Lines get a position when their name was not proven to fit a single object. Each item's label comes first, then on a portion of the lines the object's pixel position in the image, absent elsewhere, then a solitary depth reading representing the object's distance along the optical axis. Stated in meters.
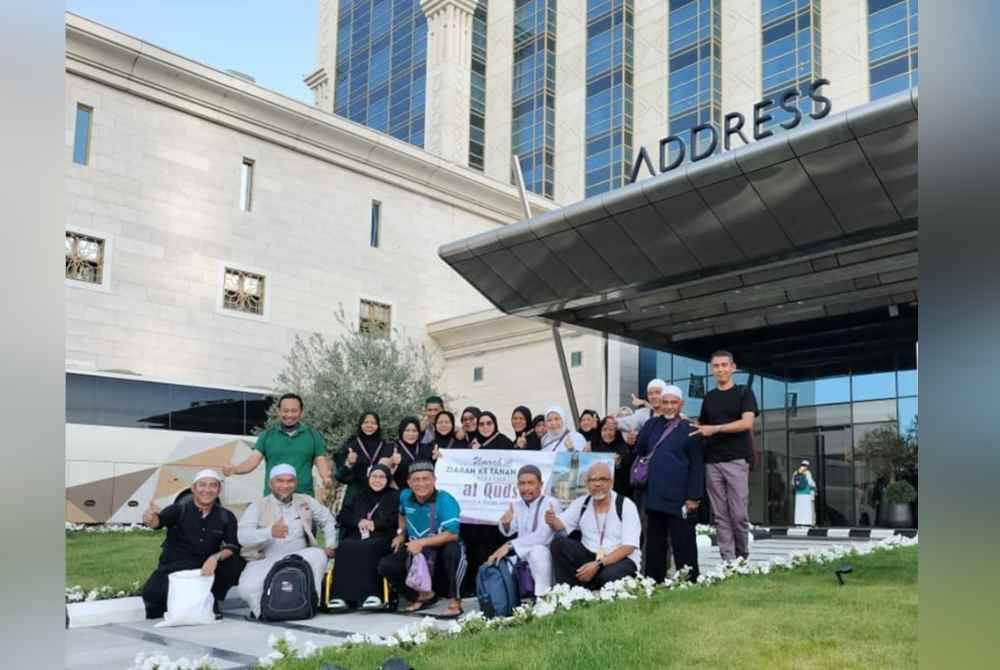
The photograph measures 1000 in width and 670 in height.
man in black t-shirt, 8.79
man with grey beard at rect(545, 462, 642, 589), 8.01
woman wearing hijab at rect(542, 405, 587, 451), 9.95
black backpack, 8.60
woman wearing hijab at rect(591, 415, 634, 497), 10.11
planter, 21.69
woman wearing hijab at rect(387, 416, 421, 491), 10.11
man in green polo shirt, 9.86
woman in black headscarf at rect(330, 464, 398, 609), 9.11
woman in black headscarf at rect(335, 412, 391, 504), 10.06
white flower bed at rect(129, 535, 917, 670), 6.10
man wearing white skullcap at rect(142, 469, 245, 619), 8.91
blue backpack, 7.87
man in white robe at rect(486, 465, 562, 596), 8.16
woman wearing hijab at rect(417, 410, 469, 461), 10.42
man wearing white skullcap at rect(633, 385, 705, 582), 8.53
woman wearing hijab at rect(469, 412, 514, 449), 10.39
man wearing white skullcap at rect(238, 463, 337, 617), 9.20
